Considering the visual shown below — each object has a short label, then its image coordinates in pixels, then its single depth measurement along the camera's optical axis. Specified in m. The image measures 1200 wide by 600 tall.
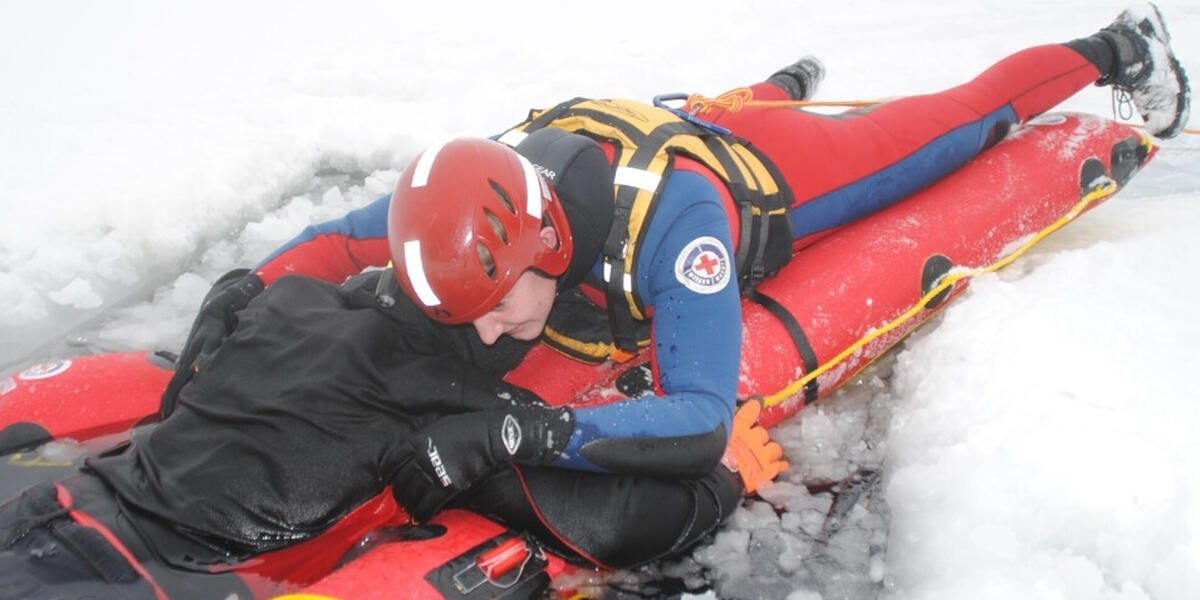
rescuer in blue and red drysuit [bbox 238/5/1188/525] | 2.24
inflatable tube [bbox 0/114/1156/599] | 2.24
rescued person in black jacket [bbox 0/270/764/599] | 2.12
